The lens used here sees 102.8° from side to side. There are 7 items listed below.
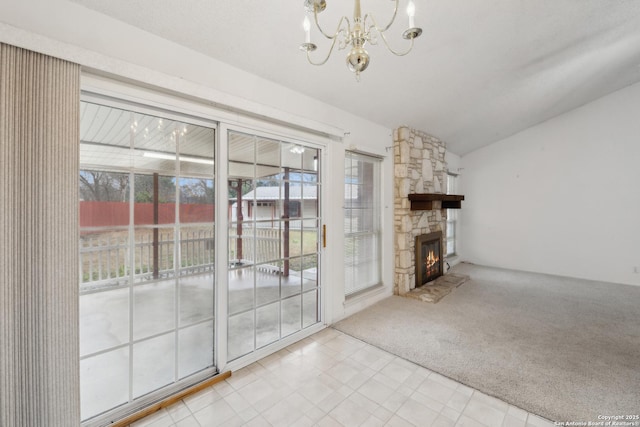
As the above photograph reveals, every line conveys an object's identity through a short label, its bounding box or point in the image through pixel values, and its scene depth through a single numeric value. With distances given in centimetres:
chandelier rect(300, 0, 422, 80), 122
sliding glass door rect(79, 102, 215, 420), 169
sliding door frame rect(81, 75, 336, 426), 168
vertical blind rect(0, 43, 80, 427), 130
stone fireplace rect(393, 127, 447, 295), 414
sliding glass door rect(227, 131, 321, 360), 237
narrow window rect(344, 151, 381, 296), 362
